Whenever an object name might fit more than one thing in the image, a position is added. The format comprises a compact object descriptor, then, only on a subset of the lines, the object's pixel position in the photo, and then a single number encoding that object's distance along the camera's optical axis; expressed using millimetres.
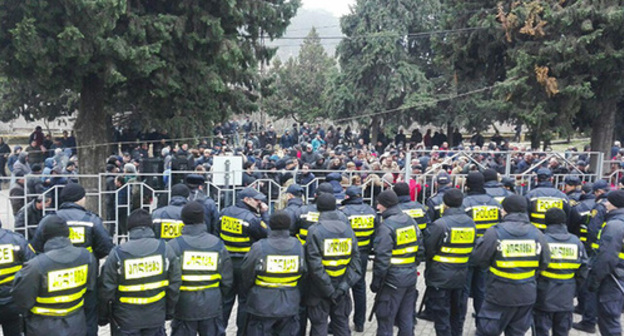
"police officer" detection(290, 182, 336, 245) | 6555
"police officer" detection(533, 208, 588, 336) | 5613
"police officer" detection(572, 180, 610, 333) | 6961
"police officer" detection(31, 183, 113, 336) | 5648
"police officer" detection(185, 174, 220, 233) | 6934
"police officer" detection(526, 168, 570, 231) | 7525
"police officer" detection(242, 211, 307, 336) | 5105
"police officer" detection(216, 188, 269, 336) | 6029
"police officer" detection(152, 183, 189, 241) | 6379
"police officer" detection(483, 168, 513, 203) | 7586
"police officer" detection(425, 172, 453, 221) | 7348
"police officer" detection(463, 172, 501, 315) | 6898
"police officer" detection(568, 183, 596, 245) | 7570
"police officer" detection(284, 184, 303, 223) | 6607
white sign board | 9781
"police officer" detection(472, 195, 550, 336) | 5453
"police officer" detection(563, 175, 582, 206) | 8273
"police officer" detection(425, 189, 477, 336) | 6086
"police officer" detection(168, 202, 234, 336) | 5078
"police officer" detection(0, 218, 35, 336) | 4988
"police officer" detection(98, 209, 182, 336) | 4645
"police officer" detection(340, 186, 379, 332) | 6488
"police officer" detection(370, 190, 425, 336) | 5789
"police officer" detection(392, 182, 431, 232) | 6832
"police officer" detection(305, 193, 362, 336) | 5453
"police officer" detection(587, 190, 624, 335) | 5977
